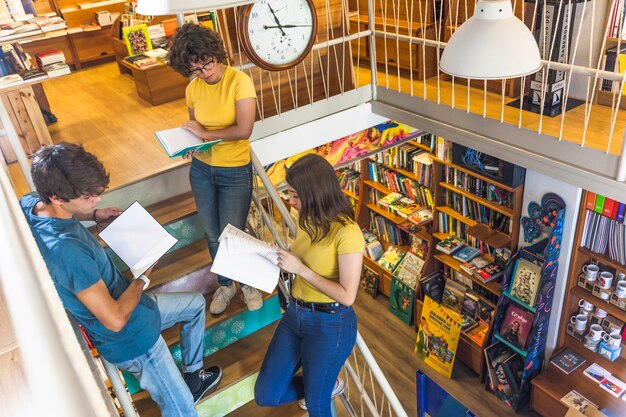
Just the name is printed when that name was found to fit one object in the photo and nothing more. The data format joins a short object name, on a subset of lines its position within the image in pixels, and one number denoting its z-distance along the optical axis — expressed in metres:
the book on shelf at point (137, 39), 5.78
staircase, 2.45
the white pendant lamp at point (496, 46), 1.73
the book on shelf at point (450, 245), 5.14
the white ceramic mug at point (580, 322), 4.19
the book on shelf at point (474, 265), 4.84
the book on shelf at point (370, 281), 6.07
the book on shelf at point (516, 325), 4.36
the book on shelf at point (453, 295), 5.16
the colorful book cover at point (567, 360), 4.23
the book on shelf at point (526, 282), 4.21
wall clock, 3.28
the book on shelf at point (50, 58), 3.86
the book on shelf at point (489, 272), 4.73
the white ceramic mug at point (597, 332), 4.07
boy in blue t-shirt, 1.58
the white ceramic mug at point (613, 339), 3.93
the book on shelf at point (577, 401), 3.96
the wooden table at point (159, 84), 4.99
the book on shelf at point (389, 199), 5.84
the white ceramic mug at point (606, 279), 3.90
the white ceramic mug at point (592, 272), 4.00
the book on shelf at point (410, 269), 5.52
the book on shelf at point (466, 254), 4.97
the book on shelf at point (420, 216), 5.48
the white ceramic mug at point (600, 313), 4.03
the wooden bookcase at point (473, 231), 4.45
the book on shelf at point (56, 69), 3.61
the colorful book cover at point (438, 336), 4.89
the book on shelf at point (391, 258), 5.90
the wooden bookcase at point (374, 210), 5.69
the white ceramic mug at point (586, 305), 4.14
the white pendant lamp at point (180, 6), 0.92
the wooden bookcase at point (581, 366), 3.89
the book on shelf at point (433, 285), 5.35
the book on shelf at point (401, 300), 5.57
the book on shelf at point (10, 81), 3.36
